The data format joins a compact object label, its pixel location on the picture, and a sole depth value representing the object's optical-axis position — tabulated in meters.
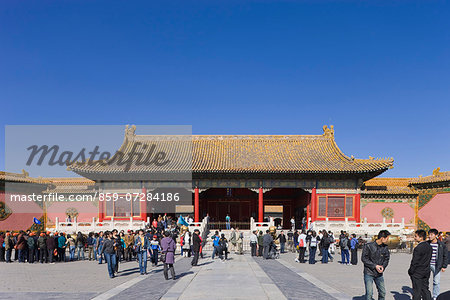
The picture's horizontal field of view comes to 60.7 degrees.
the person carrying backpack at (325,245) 16.50
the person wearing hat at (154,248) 15.18
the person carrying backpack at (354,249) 16.44
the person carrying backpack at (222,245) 16.86
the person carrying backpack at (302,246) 16.66
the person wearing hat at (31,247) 16.64
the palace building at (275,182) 29.52
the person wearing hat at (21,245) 16.83
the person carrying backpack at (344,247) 16.52
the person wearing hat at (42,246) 16.48
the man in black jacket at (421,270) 7.24
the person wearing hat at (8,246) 16.97
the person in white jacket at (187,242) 18.69
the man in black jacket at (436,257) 8.48
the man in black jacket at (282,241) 21.17
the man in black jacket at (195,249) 14.99
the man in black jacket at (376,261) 7.13
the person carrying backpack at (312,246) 16.20
